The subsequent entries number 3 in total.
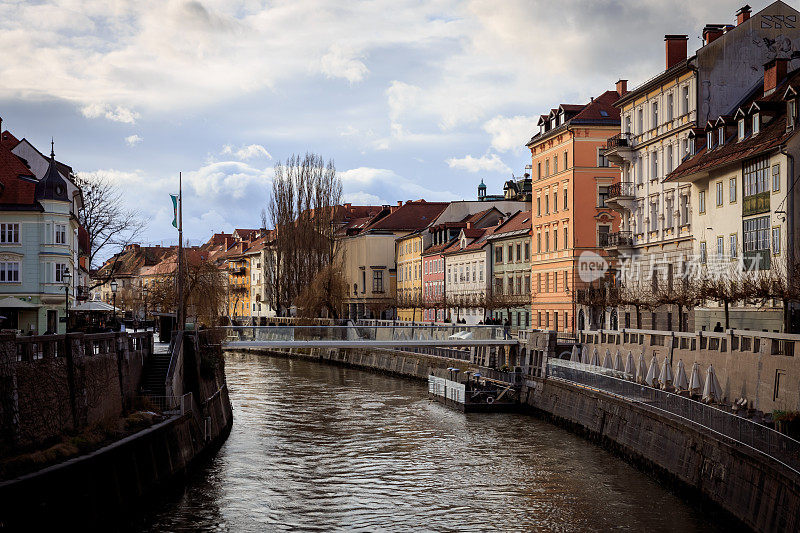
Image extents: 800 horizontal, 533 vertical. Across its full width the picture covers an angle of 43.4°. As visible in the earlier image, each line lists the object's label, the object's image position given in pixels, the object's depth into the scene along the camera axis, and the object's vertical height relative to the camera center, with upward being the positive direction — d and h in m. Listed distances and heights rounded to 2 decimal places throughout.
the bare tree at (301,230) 87.44 +6.74
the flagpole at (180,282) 39.75 +0.98
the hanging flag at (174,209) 42.65 +4.20
